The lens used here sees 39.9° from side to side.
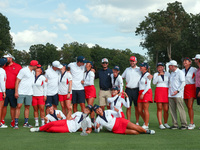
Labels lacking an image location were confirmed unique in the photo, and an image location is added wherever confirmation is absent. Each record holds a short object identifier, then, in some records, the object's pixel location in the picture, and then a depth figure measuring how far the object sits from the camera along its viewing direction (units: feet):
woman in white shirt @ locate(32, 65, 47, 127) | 31.91
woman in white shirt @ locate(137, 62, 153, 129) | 30.32
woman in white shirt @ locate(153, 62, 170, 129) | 31.17
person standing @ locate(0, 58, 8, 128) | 29.32
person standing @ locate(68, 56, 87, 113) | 33.78
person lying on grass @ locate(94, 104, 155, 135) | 27.14
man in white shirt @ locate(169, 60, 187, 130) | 29.89
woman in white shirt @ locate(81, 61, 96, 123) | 33.58
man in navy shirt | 33.01
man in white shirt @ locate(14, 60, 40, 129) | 30.60
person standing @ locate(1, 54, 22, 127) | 31.42
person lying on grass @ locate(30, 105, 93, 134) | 27.78
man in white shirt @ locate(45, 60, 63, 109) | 32.81
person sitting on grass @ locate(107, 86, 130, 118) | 29.66
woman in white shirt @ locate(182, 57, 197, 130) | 30.60
